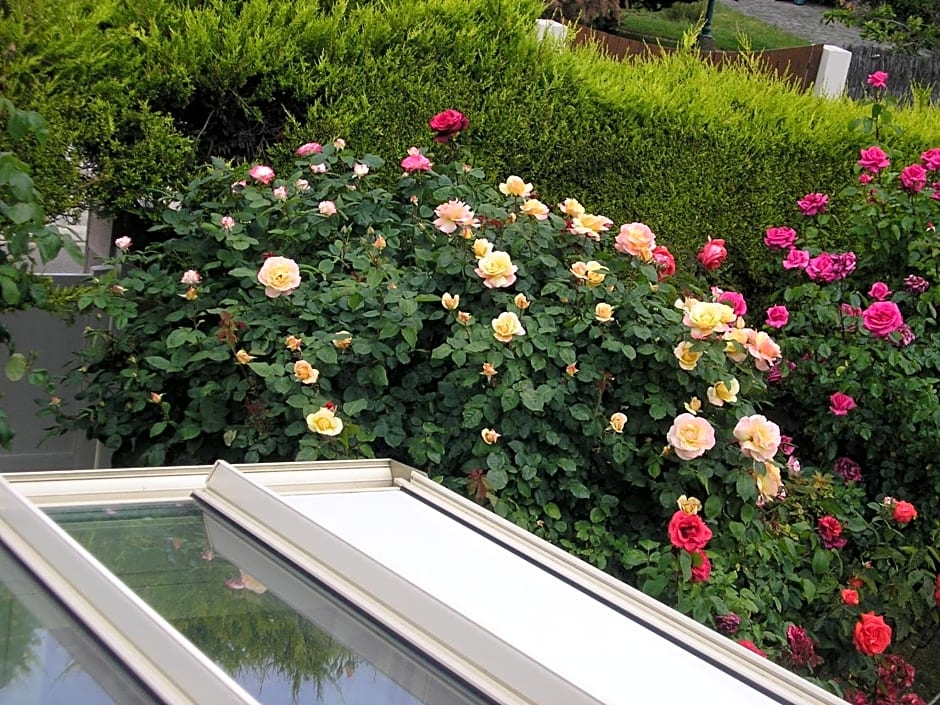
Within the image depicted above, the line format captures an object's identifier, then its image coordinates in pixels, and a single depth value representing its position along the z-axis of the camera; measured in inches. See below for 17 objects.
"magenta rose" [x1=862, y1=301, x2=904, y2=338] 163.3
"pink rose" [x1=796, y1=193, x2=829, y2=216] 190.2
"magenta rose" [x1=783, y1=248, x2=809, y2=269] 184.2
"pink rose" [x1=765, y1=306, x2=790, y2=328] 170.7
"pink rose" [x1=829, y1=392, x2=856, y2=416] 161.9
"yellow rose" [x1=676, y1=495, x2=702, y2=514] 112.7
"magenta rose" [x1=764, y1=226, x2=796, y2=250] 188.2
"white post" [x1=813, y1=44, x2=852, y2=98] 349.9
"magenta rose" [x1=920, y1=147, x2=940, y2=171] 183.6
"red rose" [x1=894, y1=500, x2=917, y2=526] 143.9
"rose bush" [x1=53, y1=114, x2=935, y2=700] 113.7
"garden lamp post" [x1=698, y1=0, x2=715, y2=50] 623.8
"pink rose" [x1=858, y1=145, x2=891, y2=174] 182.4
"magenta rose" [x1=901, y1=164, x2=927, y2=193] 179.0
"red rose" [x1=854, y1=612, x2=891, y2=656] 123.9
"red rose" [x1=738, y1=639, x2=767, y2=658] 107.7
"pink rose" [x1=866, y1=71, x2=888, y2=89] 203.9
